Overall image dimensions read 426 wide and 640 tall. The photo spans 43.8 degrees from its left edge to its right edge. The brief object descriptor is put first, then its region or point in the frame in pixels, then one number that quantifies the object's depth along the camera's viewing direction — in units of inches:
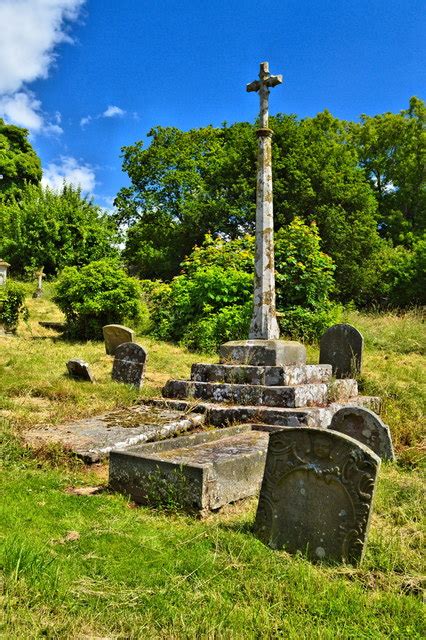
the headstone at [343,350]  384.8
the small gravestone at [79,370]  382.0
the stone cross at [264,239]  339.6
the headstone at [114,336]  504.5
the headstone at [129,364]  379.1
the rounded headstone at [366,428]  245.3
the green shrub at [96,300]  619.1
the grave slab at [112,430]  226.5
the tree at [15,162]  1457.9
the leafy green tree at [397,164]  1234.6
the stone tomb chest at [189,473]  173.2
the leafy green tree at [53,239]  963.3
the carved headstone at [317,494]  134.6
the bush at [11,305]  610.9
